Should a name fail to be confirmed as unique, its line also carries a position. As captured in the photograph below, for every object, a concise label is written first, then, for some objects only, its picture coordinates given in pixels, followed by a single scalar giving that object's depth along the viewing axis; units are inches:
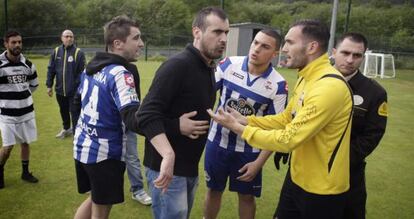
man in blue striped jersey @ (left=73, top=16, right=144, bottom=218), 119.8
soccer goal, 829.2
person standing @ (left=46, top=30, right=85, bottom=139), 285.1
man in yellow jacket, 99.7
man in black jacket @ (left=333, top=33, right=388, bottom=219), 126.3
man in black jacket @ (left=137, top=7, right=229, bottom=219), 99.7
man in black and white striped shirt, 197.0
